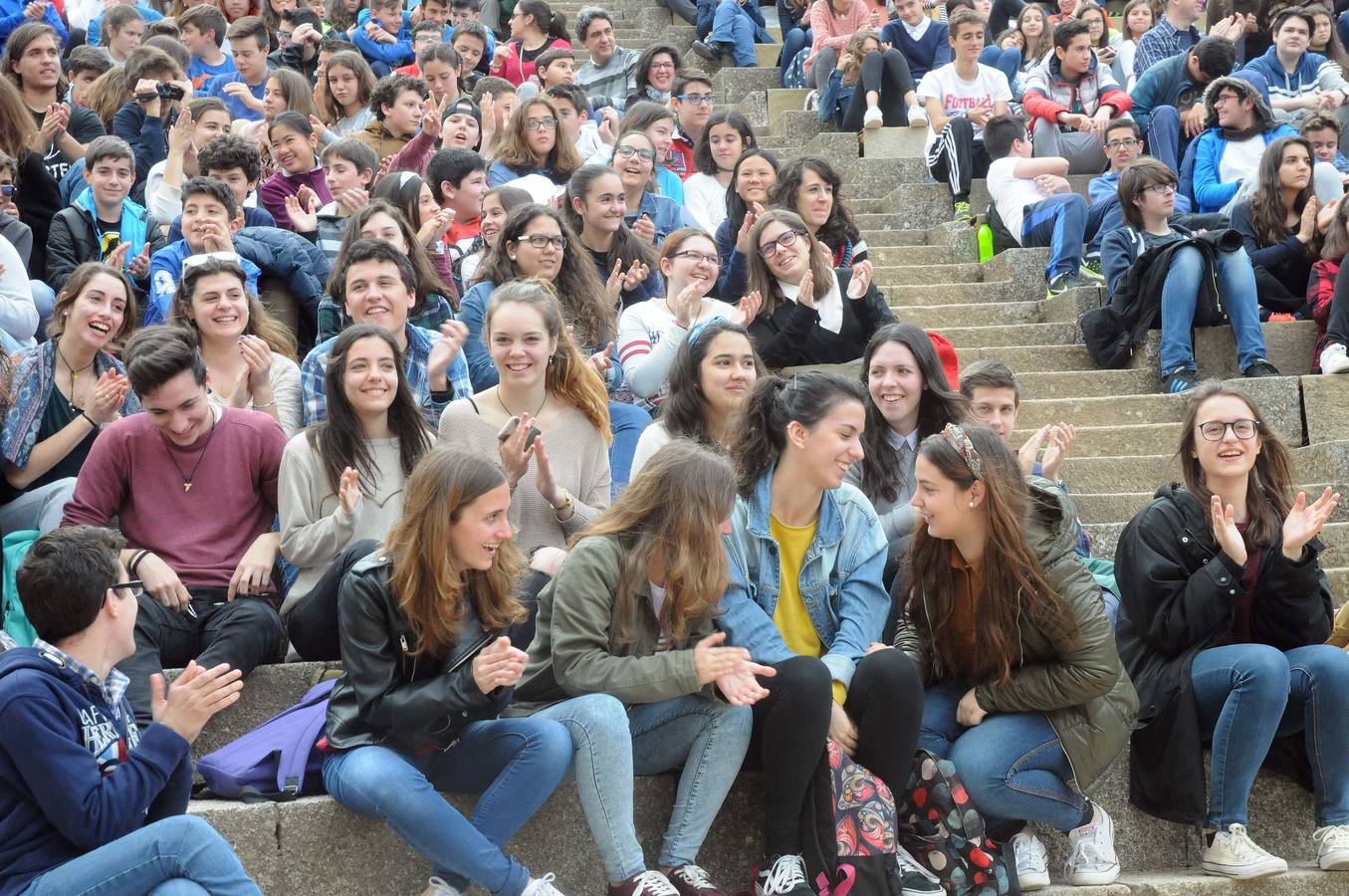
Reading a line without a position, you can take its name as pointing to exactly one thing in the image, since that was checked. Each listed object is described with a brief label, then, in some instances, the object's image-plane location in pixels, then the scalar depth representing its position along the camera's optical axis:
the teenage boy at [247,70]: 8.82
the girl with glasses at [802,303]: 5.70
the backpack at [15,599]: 3.95
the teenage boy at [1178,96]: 8.09
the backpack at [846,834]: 3.63
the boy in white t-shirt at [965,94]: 8.23
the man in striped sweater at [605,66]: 10.20
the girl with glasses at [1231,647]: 3.94
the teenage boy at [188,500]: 4.05
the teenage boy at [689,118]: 8.62
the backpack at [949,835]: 3.76
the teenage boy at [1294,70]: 8.34
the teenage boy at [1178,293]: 6.17
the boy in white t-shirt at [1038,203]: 7.00
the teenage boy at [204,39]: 9.36
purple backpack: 3.60
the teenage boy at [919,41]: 9.73
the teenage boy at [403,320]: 5.04
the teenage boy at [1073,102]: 8.31
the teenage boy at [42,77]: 7.66
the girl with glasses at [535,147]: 7.22
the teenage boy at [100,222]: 6.27
